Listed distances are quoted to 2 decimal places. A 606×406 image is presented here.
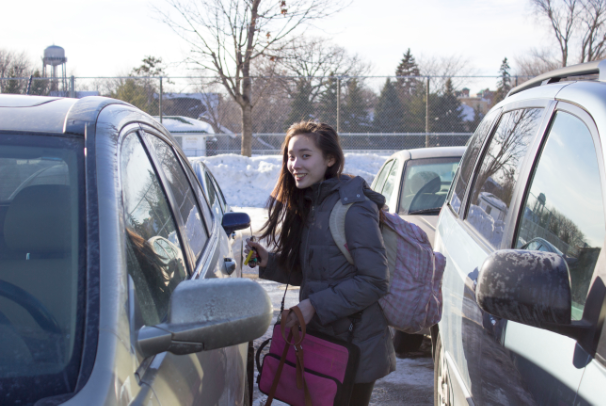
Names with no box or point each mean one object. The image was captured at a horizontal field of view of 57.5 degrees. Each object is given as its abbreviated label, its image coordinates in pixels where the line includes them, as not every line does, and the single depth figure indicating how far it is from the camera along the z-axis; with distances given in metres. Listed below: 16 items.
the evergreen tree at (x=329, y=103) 15.75
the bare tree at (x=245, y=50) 14.62
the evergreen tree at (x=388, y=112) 18.19
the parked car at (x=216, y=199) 3.75
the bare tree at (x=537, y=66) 33.71
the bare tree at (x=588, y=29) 29.17
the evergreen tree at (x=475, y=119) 21.16
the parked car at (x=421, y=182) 5.39
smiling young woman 2.21
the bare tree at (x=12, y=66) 25.61
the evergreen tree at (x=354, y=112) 16.41
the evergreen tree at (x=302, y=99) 16.28
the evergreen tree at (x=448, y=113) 17.34
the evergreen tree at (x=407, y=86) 16.55
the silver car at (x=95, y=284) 1.22
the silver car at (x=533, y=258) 1.35
